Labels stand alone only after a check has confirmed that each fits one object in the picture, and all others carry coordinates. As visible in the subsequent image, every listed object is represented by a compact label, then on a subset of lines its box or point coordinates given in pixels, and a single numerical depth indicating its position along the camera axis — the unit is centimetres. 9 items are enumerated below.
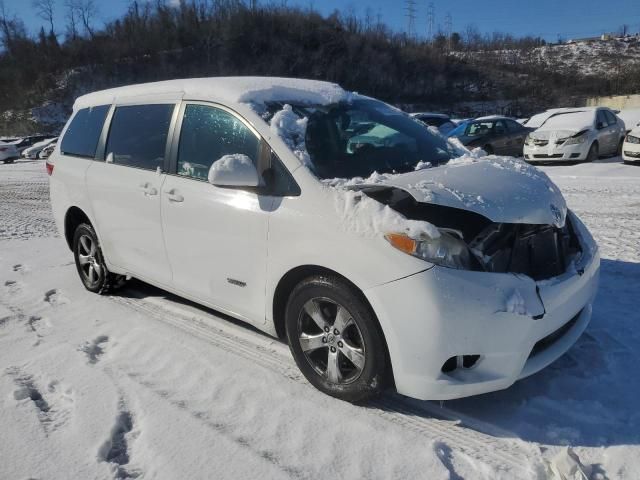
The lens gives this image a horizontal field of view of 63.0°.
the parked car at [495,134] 1491
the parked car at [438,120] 1962
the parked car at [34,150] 2903
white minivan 250
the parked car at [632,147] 1204
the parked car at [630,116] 1983
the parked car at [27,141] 3190
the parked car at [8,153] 2494
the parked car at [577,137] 1332
